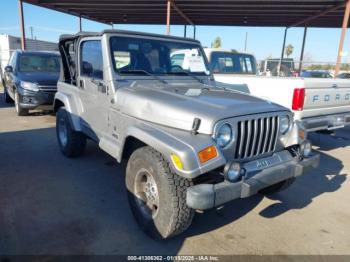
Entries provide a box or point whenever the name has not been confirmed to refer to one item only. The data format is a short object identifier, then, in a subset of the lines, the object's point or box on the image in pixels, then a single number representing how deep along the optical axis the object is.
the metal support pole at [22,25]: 14.54
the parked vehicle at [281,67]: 16.62
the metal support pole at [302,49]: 17.62
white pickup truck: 4.87
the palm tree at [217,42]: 53.60
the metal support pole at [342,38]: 12.41
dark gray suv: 7.82
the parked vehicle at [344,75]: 17.72
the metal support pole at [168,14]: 13.12
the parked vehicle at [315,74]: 17.90
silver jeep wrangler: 2.48
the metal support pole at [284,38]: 19.77
